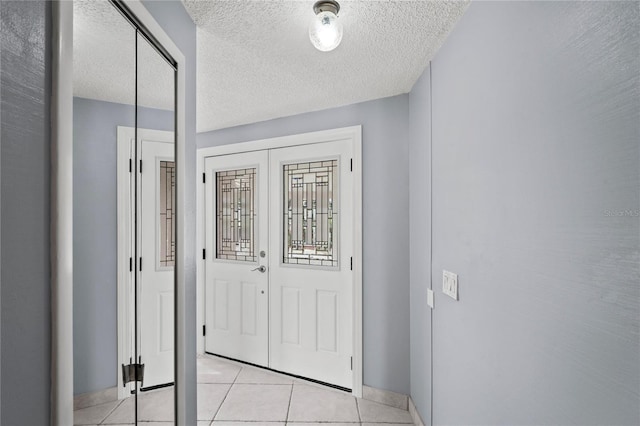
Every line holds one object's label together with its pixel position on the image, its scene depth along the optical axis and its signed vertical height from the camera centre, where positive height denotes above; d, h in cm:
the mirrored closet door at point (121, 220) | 86 -2
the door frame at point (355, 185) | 268 +24
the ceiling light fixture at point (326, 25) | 143 +84
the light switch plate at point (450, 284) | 166 -37
